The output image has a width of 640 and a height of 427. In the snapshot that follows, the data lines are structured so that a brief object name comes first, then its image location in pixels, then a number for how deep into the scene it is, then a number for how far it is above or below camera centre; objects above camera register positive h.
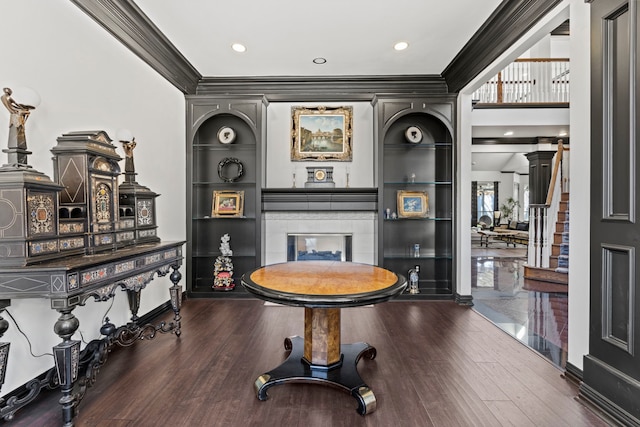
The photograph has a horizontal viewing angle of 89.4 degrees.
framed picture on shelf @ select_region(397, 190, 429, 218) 4.32 +0.06
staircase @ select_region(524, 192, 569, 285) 5.24 -0.87
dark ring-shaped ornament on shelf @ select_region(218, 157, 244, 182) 4.34 +0.54
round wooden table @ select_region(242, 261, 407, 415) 1.82 -0.53
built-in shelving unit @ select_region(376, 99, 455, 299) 4.29 +0.13
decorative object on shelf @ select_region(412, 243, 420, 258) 4.29 -0.58
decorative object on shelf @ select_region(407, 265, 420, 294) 4.20 -0.98
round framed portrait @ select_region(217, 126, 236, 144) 4.33 +1.00
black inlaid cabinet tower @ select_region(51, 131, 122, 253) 2.10 +0.19
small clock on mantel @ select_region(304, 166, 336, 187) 4.34 +0.43
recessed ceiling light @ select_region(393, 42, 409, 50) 3.33 +1.69
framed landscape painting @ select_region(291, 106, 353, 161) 4.48 +1.01
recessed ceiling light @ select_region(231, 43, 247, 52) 3.36 +1.71
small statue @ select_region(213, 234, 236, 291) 4.21 -0.79
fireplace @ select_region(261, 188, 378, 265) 4.34 -0.22
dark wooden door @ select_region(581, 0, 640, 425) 1.71 -0.06
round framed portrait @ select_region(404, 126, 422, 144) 4.32 +0.97
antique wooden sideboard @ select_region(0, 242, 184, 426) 1.62 -0.46
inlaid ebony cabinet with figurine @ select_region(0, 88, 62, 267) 1.65 +0.05
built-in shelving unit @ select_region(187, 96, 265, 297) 4.20 +0.28
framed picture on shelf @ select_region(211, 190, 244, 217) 4.27 +0.08
